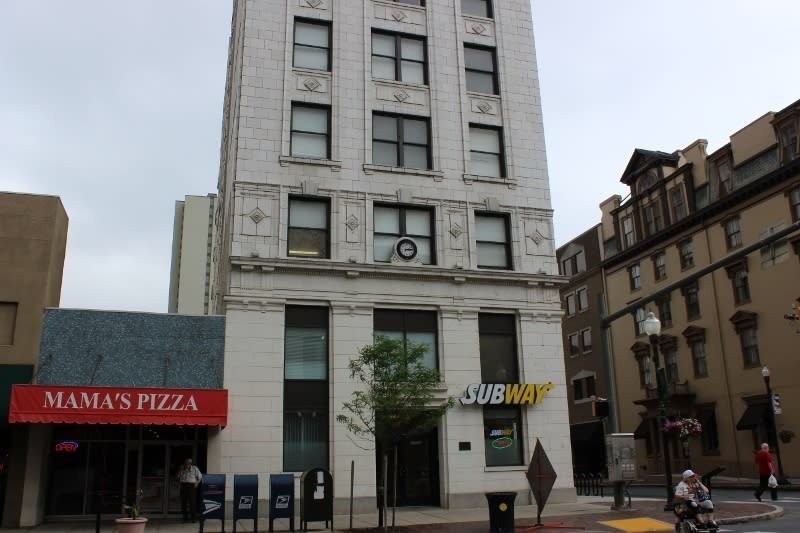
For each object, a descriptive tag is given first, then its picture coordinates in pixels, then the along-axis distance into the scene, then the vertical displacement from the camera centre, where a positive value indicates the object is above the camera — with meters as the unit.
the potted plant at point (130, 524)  15.37 -1.35
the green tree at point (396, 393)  18.48 +1.62
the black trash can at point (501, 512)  17.16 -1.36
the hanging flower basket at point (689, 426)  33.23 +1.21
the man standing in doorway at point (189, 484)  21.03 -0.71
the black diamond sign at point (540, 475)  18.19 -0.52
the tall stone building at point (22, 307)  20.31 +4.50
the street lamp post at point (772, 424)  32.38 +1.24
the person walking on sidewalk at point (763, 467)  24.03 -0.54
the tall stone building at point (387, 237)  23.33 +7.75
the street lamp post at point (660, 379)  20.49 +2.09
